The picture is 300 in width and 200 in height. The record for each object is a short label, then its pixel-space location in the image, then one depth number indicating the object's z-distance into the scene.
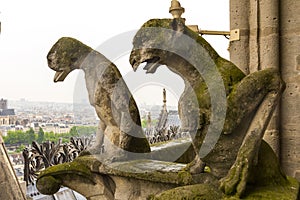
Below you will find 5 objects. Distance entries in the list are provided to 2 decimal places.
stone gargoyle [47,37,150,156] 2.21
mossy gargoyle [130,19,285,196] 1.56
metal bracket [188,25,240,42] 3.30
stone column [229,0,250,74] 3.27
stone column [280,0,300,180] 2.95
